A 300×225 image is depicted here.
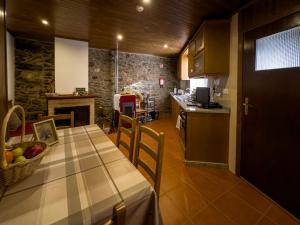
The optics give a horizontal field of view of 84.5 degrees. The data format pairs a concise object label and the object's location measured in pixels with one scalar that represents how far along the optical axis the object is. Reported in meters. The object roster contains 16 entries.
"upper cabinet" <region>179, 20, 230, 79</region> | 2.49
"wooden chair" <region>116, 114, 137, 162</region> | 1.43
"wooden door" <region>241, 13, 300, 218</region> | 1.55
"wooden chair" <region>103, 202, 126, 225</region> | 0.45
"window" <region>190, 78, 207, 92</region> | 3.98
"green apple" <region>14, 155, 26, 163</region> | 0.82
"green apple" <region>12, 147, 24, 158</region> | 0.87
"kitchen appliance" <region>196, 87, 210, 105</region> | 2.92
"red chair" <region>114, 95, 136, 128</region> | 4.63
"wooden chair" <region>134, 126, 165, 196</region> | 1.08
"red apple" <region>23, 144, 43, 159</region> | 0.88
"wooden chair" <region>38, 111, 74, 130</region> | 1.78
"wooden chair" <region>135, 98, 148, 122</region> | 5.11
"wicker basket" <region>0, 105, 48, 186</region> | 0.73
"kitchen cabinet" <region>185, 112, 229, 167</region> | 2.45
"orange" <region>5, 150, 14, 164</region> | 0.79
